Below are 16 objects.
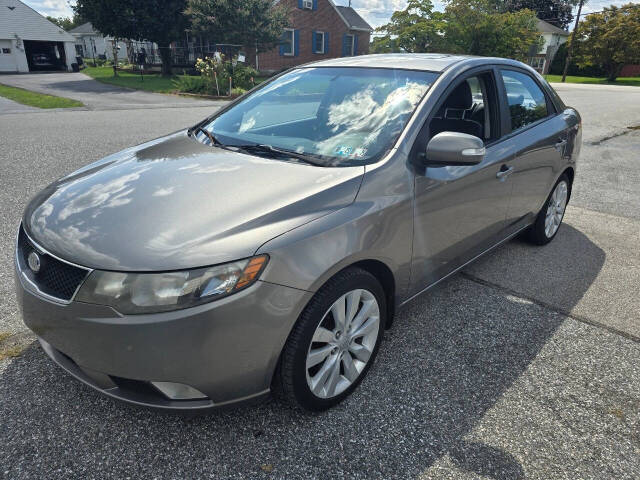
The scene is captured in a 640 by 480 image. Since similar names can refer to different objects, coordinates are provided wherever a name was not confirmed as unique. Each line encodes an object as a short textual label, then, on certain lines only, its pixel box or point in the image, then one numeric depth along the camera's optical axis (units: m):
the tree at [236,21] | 25.78
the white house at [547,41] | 53.38
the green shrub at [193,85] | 20.17
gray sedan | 1.82
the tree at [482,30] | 33.72
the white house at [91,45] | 54.53
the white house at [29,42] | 37.59
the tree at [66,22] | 89.02
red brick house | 33.50
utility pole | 44.51
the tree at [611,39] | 41.88
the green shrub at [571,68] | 48.53
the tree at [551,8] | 74.94
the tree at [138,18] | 27.05
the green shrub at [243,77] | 20.73
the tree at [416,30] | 34.56
